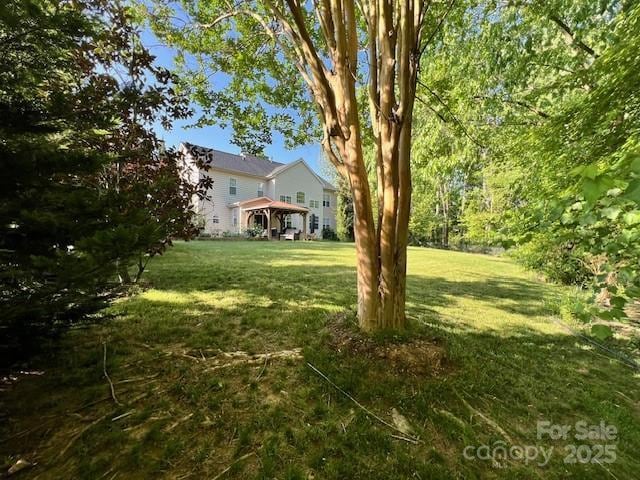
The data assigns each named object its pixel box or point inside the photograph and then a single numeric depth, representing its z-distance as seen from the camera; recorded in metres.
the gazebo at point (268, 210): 21.27
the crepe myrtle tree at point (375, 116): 2.97
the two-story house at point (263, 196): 22.31
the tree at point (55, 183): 1.56
